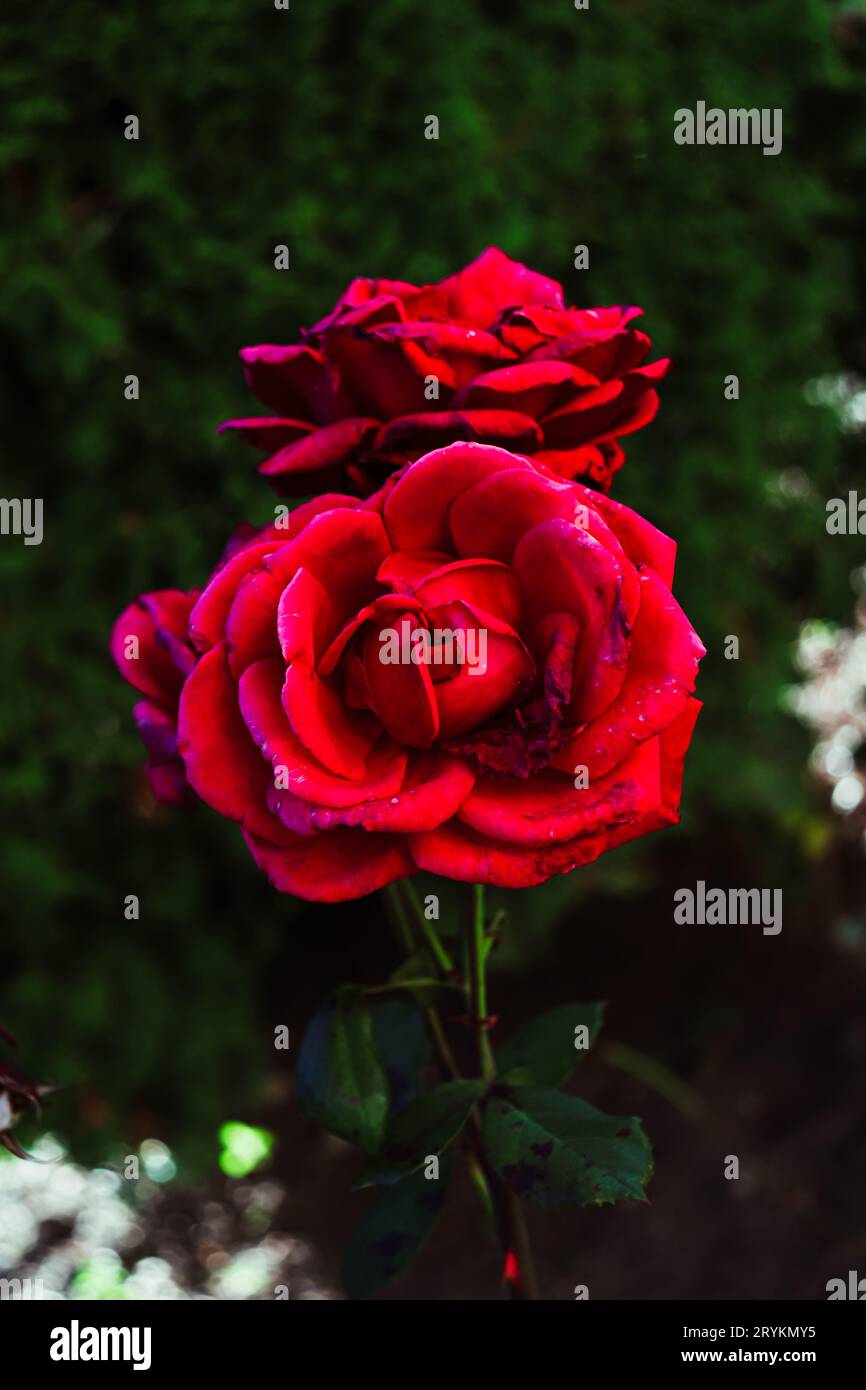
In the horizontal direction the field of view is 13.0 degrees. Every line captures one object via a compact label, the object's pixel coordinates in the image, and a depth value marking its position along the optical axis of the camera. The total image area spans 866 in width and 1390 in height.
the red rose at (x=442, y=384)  0.78
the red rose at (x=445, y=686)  0.75
